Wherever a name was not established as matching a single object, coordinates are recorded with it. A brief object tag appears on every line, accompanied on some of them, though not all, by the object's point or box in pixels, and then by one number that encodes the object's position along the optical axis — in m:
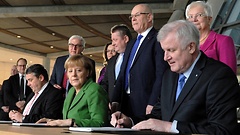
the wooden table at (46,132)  1.86
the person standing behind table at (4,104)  6.47
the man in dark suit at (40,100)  3.84
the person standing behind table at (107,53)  5.14
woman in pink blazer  3.23
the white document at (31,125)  2.64
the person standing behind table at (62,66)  4.94
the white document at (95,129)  2.00
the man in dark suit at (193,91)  2.12
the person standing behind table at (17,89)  6.38
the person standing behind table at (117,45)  4.17
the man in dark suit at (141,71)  3.64
